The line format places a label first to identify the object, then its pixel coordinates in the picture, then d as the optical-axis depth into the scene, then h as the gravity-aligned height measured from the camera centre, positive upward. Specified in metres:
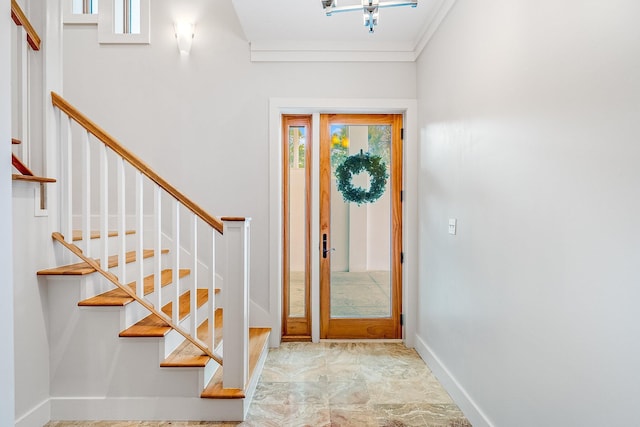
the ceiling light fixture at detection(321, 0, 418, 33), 1.93 +1.01
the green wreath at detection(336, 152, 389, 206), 3.67 +0.29
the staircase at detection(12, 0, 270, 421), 2.26 -0.75
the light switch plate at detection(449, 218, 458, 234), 2.55 -0.14
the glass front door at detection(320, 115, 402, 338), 3.67 -0.19
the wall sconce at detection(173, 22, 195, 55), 3.44 +1.51
